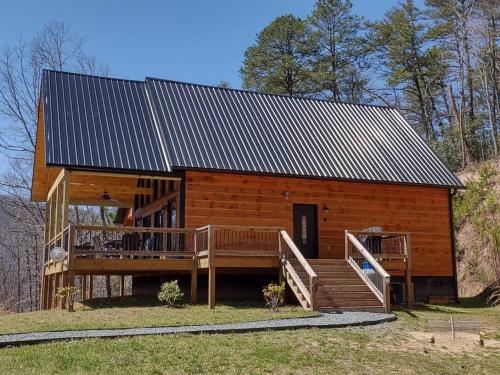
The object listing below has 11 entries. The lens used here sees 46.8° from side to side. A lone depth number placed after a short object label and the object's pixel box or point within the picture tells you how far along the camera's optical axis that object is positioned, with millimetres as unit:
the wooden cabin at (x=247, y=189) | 15734
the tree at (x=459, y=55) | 33375
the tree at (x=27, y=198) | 33031
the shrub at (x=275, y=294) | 13961
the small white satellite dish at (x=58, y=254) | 14758
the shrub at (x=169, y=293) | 14547
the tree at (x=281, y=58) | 38906
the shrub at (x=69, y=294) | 14414
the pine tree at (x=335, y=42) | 40125
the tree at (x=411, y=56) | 37875
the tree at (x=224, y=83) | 46250
